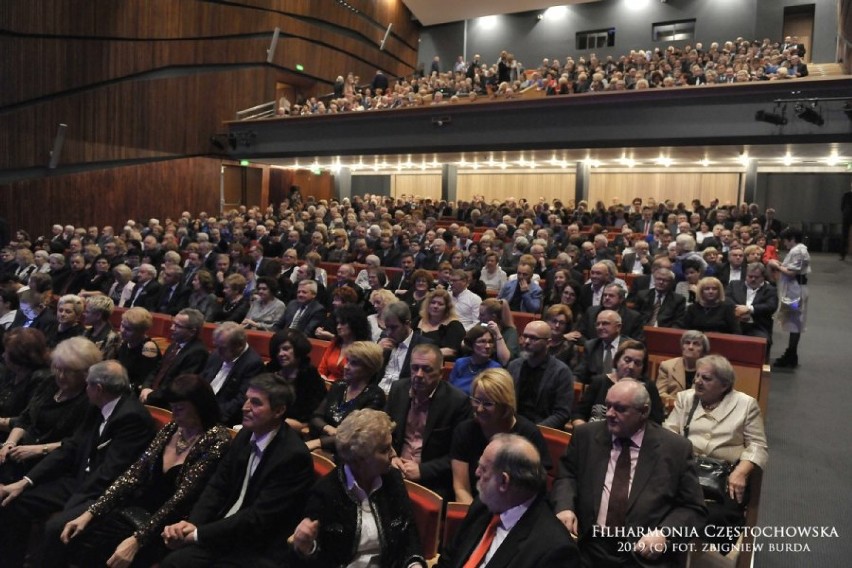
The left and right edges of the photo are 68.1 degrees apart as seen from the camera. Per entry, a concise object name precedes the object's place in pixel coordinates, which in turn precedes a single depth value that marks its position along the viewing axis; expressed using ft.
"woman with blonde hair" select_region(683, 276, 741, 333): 13.62
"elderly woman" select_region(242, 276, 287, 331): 15.30
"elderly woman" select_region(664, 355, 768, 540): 8.10
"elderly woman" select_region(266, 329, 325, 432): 10.23
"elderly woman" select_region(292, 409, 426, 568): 6.24
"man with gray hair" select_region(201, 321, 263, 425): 10.38
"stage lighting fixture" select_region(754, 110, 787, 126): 26.05
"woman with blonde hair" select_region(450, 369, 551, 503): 7.35
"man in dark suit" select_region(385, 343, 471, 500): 8.09
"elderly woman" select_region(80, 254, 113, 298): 20.24
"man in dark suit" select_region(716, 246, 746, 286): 17.42
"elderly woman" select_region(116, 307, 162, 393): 11.78
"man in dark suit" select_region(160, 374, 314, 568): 6.93
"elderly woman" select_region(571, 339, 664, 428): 8.75
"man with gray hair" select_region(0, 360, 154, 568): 8.31
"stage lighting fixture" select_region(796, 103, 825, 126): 24.90
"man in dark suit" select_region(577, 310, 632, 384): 11.11
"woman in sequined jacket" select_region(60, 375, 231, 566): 7.43
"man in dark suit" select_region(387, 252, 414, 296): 18.84
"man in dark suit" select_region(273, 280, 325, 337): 14.40
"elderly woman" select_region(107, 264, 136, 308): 18.47
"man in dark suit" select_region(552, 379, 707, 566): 6.49
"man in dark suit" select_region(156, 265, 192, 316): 17.80
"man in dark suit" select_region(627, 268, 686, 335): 14.66
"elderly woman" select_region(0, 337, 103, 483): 9.28
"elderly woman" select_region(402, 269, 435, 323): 15.56
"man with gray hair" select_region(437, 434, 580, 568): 5.27
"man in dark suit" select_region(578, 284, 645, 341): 12.72
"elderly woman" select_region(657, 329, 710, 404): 10.11
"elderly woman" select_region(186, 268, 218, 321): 16.47
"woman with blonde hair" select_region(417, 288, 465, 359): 12.43
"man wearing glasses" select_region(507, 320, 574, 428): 9.59
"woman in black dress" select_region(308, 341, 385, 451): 9.17
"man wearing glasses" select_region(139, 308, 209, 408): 11.53
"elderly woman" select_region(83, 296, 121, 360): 12.82
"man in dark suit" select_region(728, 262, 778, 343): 14.96
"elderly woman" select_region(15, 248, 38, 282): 21.94
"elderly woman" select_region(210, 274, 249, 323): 16.20
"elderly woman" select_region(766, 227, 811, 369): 16.92
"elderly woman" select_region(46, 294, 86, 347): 13.09
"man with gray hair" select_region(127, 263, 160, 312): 18.03
